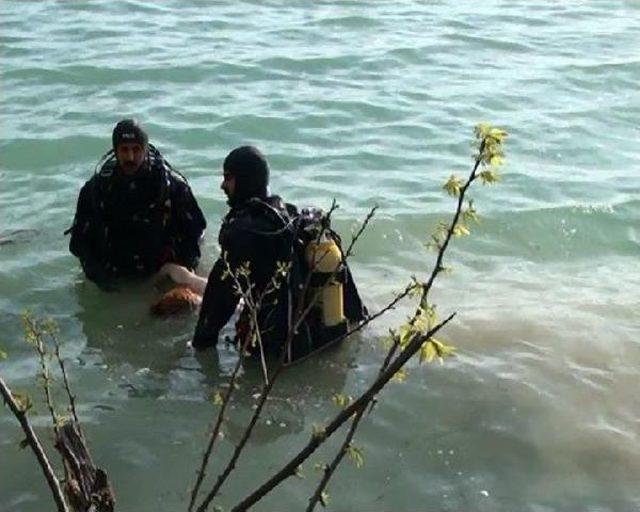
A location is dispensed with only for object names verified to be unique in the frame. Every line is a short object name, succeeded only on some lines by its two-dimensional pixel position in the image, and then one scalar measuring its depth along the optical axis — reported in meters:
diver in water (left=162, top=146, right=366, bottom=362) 4.86
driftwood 2.61
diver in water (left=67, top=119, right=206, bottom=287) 6.04
